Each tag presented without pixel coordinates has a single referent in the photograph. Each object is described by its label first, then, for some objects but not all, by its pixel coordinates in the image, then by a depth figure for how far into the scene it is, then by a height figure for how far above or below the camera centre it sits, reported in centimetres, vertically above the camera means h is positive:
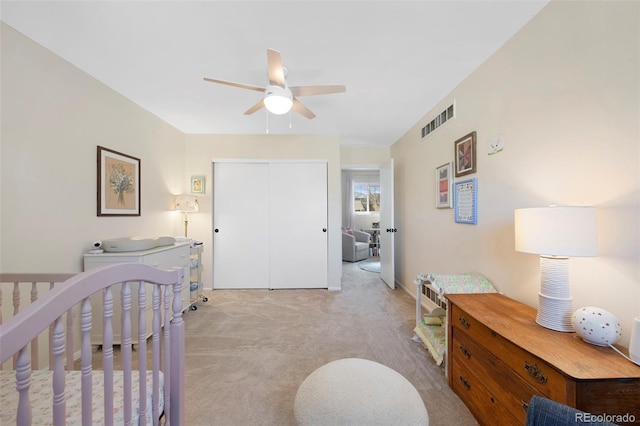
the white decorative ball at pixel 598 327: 100 -47
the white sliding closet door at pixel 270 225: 375 -16
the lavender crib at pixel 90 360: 59 -47
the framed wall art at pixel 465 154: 207 +52
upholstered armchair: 571 -81
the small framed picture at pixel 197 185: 368 +44
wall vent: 239 +100
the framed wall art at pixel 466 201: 205 +11
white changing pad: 213 -26
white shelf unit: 301 -81
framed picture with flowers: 226 +31
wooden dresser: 87 -64
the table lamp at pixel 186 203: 327 +15
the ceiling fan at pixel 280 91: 172 +92
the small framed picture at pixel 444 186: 244 +28
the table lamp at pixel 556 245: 110 -14
